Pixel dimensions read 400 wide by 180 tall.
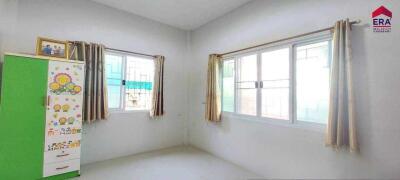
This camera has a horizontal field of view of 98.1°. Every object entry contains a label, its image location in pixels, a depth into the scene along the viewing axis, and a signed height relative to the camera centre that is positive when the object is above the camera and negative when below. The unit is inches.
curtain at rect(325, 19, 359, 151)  60.7 -0.2
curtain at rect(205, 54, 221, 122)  117.4 +1.3
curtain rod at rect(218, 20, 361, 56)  63.1 +26.4
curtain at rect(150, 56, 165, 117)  128.6 +2.8
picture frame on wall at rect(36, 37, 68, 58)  82.4 +22.5
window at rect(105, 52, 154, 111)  115.8 +9.1
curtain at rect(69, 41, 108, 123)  98.4 +9.2
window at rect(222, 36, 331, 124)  72.4 +5.9
